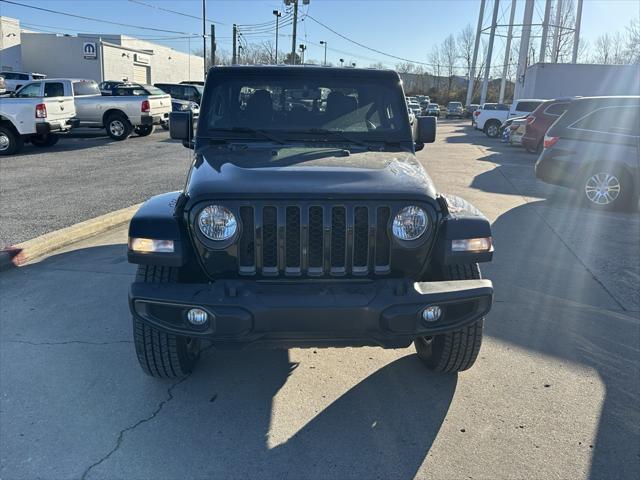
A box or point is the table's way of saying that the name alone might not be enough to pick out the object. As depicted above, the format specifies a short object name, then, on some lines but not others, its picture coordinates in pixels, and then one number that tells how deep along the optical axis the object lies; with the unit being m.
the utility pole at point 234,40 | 44.39
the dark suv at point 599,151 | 8.40
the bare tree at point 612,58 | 52.20
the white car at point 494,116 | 24.14
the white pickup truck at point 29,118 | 13.27
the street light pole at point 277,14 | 45.03
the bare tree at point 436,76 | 86.69
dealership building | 42.44
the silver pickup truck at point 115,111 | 17.12
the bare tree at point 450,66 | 87.50
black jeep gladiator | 2.65
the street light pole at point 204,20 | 37.41
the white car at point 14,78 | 30.83
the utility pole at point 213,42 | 38.47
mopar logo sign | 42.12
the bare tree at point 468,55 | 82.69
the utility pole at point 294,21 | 39.28
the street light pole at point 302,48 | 63.05
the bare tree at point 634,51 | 40.81
